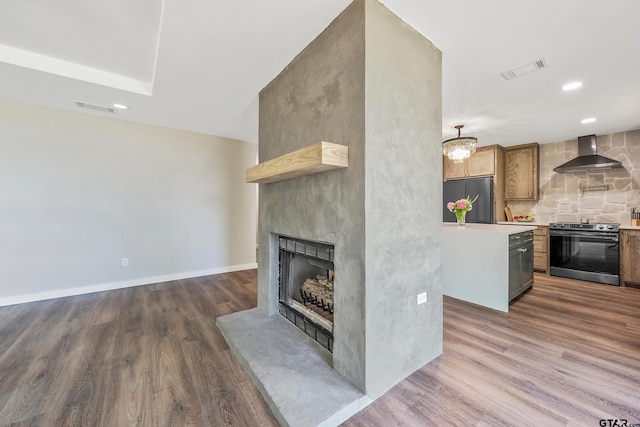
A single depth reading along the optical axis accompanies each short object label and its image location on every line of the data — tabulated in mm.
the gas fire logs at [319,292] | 2370
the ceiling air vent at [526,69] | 2260
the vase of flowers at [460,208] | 3648
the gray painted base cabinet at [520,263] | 2973
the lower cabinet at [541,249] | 4555
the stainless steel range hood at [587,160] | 4168
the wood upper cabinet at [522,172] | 5023
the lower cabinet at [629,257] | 3791
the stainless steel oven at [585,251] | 3938
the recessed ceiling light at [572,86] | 2627
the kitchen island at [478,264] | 2857
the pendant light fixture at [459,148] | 3544
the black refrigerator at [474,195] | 5086
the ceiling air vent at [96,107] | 3223
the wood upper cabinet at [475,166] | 5075
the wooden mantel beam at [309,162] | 1535
